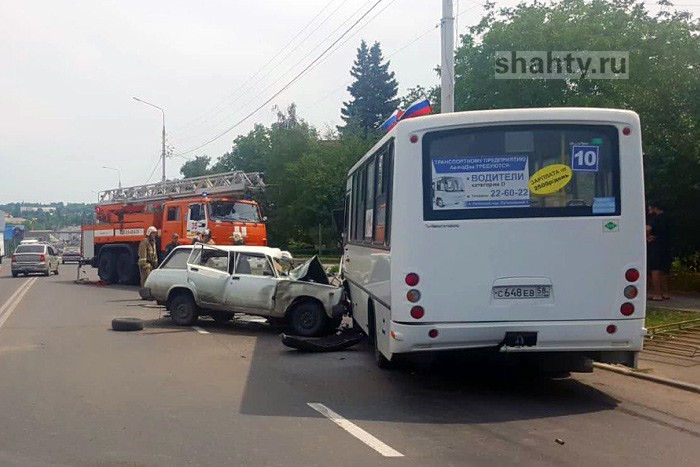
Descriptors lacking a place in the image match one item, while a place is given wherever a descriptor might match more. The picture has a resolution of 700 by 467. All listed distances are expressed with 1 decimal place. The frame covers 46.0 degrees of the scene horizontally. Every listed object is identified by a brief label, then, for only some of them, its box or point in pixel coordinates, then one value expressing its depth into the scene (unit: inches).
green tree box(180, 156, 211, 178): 4655.5
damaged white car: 562.3
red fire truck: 986.1
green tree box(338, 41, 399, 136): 3125.0
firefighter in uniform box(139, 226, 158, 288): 898.7
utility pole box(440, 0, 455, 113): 651.5
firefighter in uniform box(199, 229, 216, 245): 859.4
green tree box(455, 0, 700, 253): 733.9
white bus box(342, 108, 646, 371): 328.8
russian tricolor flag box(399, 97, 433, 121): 552.4
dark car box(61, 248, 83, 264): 2366.0
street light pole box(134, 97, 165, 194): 2002.3
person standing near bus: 653.9
